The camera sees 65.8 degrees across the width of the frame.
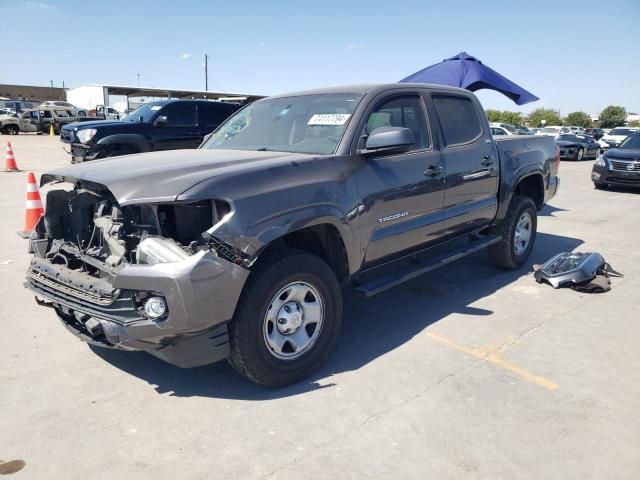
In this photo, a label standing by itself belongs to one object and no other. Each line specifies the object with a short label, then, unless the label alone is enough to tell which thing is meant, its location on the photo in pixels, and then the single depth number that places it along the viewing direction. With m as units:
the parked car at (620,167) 11.72
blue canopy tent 10.76
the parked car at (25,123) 31.66
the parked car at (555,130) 28.44
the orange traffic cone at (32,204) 6.31
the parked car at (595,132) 32.17
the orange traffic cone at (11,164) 13.55
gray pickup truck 2.70
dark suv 10.10
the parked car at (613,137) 23.97
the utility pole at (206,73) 66.79
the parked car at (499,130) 19.25
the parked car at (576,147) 21.78
